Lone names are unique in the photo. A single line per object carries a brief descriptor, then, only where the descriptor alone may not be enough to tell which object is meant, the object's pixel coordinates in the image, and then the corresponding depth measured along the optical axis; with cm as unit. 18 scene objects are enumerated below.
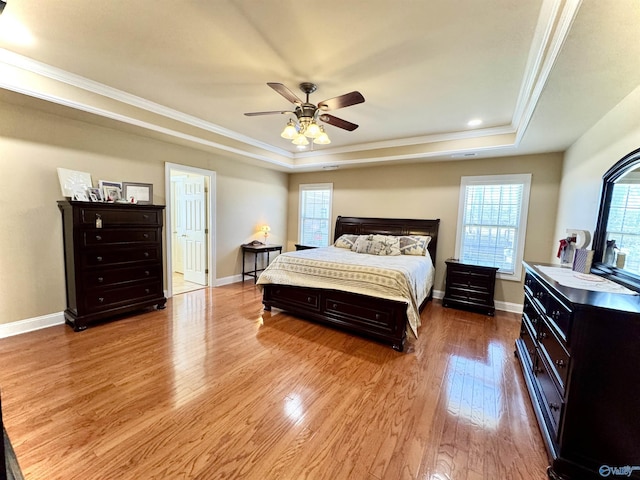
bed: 300
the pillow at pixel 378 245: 449
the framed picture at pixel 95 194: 337
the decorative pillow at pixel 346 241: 515
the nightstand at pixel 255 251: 559
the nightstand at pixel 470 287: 416
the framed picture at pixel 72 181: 324
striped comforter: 304
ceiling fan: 242
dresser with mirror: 145
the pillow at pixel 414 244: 457
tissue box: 236
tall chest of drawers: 319
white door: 516
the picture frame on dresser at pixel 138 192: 382
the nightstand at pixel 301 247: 618
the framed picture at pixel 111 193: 353
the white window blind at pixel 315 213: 625
